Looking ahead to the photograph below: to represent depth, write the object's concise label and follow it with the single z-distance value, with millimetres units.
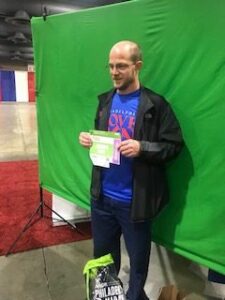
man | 1375
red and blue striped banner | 15625
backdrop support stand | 2519
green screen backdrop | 1385
